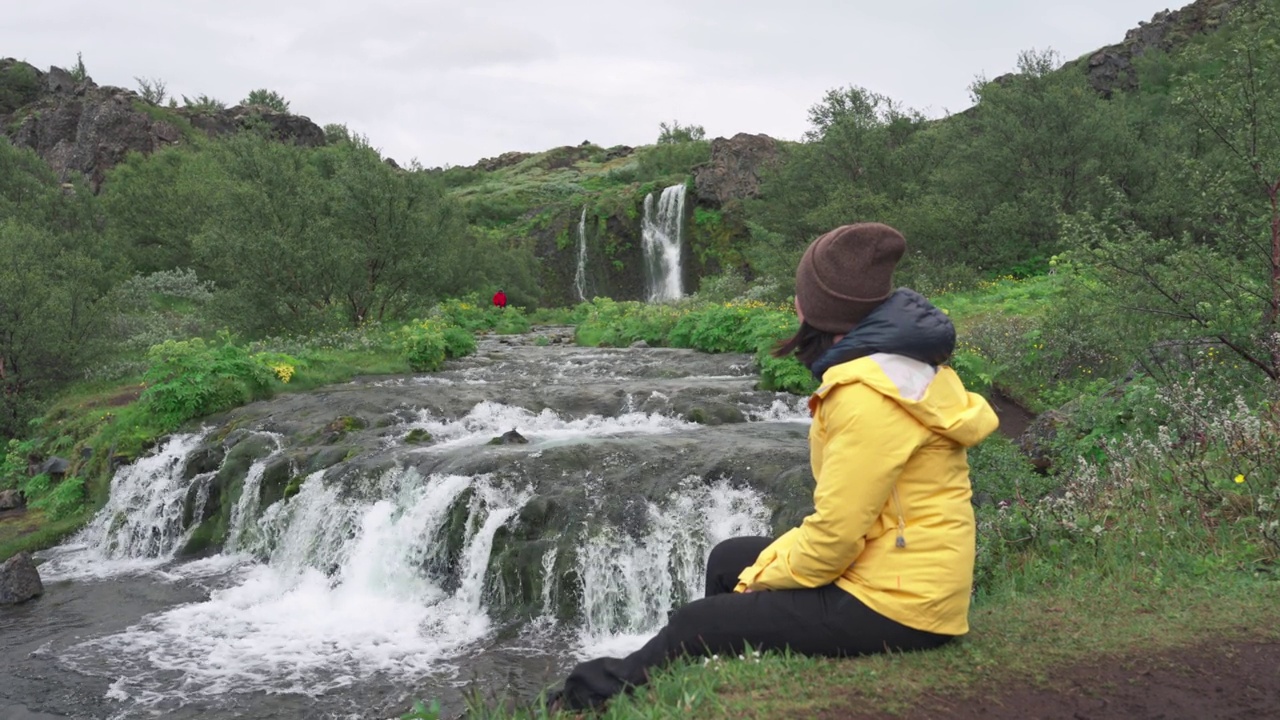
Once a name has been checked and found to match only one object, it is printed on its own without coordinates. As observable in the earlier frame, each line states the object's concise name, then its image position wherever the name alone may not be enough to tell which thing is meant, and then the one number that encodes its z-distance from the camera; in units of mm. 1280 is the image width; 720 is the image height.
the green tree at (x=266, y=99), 88269
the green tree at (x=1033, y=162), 28547
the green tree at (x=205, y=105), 65912
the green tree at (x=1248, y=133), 7594
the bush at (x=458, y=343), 23469
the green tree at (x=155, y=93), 77062
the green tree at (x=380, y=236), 26297
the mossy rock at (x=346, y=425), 13352
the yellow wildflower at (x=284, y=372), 17531
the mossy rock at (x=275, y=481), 11930
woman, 3133
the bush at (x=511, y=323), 34047
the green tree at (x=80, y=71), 79025
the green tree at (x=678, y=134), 99500
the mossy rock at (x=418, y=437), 12497
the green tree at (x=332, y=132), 65838
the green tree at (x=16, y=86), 69000
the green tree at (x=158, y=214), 35656
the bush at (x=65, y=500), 14422
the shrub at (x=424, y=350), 21375
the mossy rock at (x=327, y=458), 11906
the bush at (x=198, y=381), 15461
